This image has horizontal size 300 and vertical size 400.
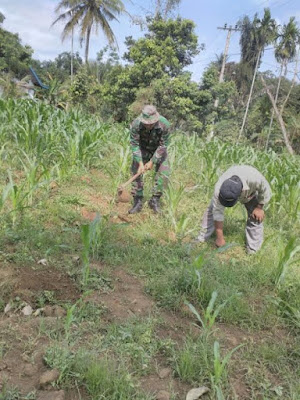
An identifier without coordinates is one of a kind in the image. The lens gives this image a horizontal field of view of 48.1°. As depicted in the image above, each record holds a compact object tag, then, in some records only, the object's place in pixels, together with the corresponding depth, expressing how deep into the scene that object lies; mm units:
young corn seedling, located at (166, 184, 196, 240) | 3297
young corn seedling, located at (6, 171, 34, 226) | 2759
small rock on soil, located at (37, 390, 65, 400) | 1432
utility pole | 20547
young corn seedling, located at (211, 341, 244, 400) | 1570
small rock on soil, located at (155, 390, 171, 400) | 1532
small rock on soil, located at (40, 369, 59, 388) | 1489
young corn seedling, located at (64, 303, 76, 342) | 1702
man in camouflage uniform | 3660
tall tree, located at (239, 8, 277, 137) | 26656
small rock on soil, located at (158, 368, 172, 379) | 1663
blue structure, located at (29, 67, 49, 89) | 25266
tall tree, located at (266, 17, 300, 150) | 24250
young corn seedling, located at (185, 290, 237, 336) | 1829
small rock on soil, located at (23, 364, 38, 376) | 1542
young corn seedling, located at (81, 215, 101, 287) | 2072
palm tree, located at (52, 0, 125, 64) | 20078
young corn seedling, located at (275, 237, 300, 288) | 2377
